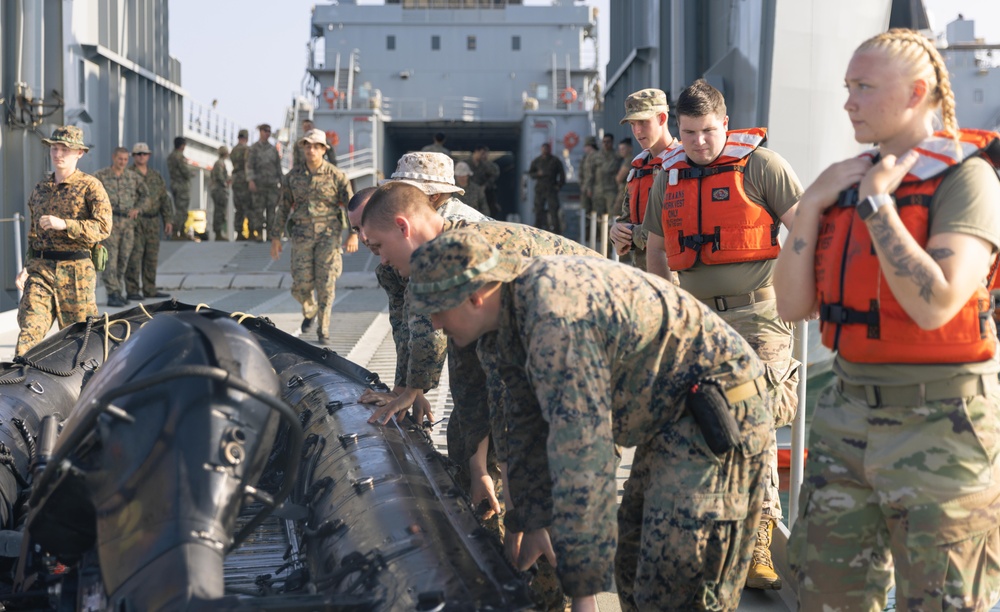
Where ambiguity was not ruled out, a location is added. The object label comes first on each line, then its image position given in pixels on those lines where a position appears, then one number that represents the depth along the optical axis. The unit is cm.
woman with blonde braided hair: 229
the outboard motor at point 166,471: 254
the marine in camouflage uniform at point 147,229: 1340
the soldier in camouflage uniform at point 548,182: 2064
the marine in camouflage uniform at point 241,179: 1939
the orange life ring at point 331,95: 3192
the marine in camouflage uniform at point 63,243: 702
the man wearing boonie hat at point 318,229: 955
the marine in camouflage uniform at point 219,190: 2156
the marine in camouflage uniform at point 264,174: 1855
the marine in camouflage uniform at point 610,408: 245
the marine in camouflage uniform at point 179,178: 1995
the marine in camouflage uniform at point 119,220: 1246
